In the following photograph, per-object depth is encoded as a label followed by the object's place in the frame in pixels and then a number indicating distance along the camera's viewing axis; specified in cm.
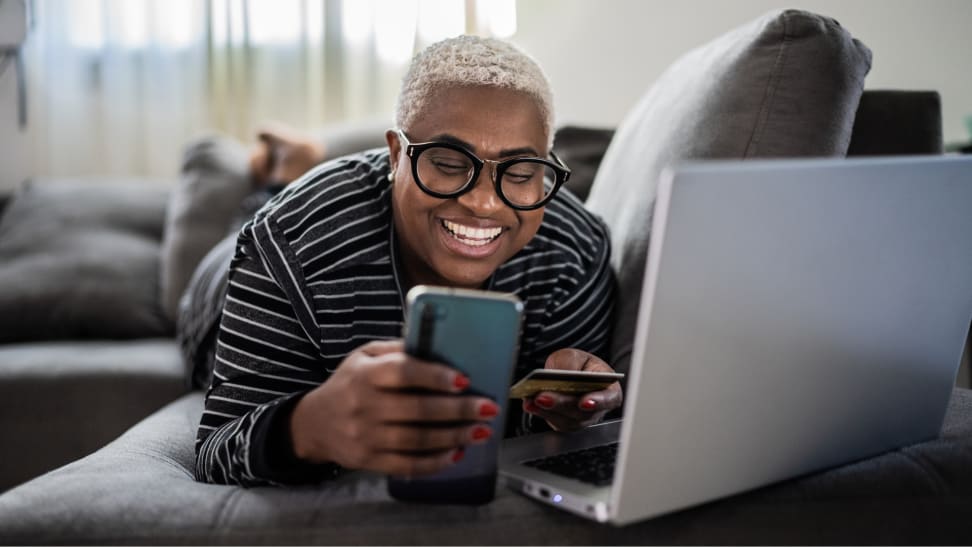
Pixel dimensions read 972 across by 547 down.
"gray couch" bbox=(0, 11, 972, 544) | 76
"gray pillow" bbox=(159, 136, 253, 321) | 215
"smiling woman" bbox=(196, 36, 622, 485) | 98
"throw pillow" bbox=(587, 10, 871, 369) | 115
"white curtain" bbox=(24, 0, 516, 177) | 287
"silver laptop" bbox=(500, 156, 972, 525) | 65
